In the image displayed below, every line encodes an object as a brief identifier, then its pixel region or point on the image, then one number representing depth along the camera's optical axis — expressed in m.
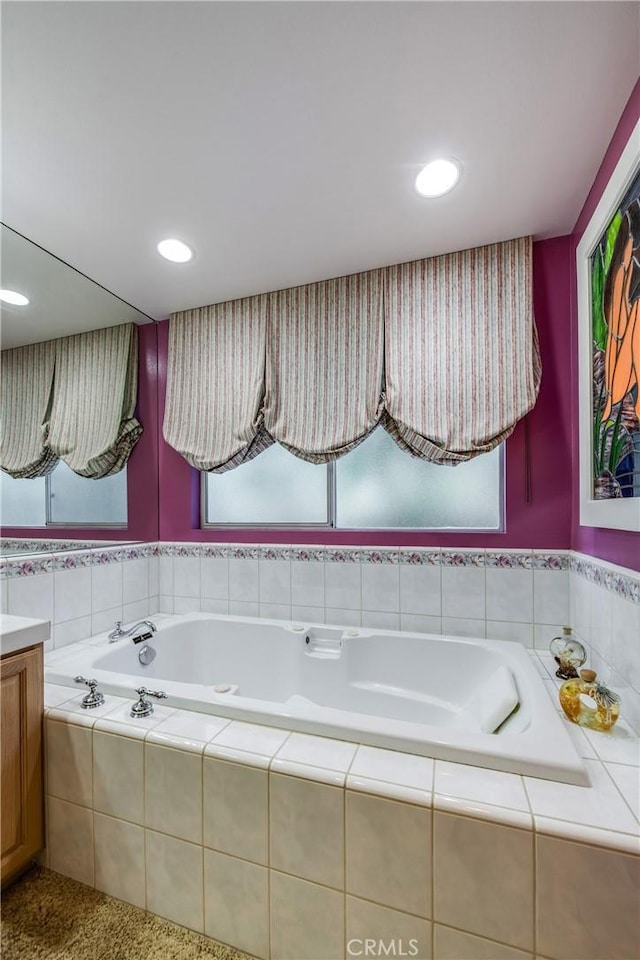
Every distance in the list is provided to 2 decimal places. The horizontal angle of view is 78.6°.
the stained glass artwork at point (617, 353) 1.10
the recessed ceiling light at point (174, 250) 1.77
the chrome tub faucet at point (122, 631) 1.85
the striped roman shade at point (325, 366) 1.97
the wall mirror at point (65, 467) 1.76
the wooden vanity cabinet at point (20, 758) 1.11
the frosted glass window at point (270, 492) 2.28
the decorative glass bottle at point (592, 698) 1.09
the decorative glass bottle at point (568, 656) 1.44
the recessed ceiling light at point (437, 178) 1.35
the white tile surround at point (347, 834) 0.78
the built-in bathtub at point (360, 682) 1.01
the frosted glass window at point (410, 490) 1.99
